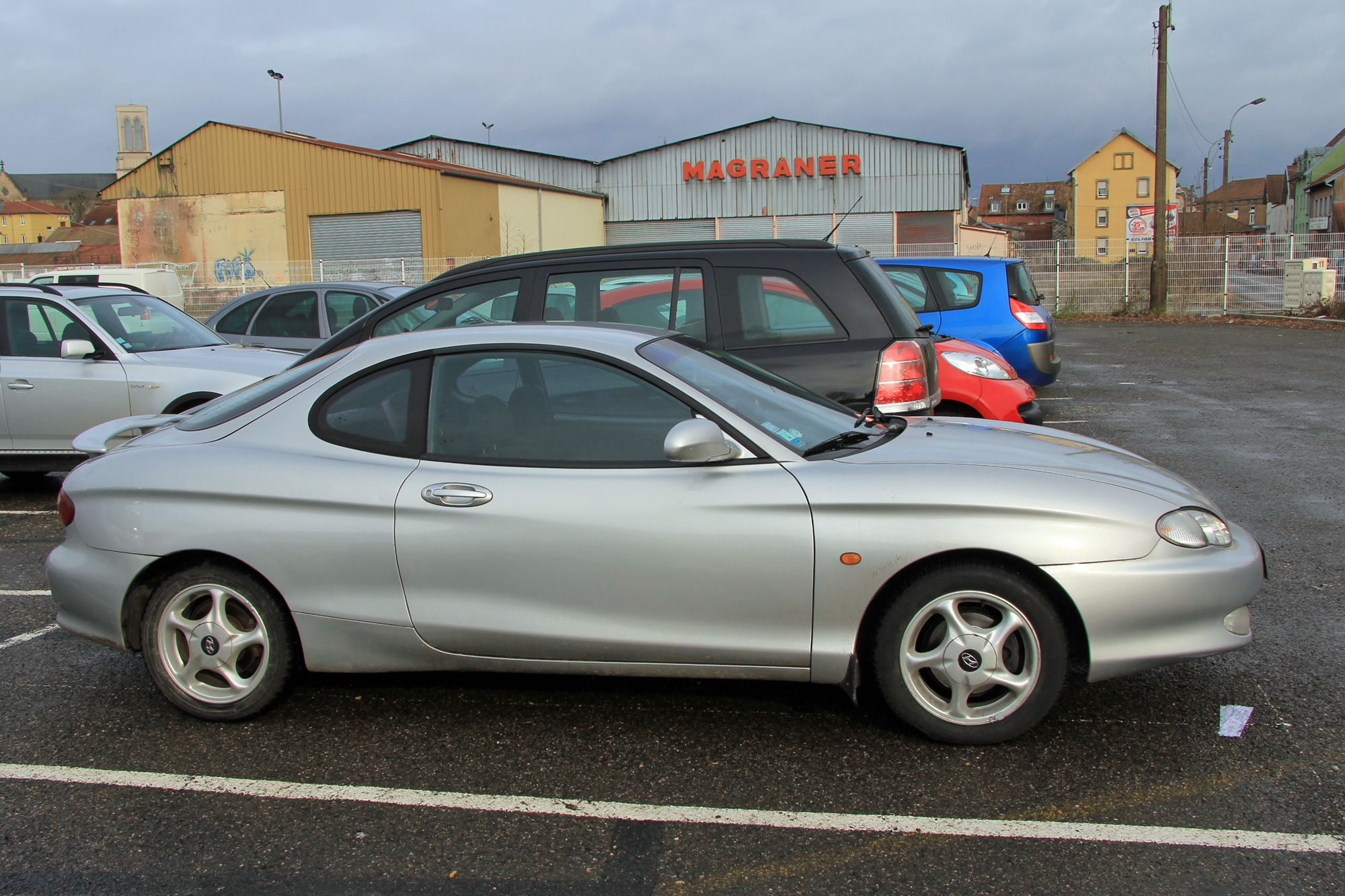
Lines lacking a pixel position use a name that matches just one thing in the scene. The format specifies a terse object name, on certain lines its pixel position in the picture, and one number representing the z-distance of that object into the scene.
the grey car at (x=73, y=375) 7.90
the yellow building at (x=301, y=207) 33.97
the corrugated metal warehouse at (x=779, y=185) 41.31
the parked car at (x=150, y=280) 17.94
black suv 5.77
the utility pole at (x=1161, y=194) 26.25
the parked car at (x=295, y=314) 11.96
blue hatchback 10.91
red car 7.51
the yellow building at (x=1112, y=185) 80.62
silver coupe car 3.45
